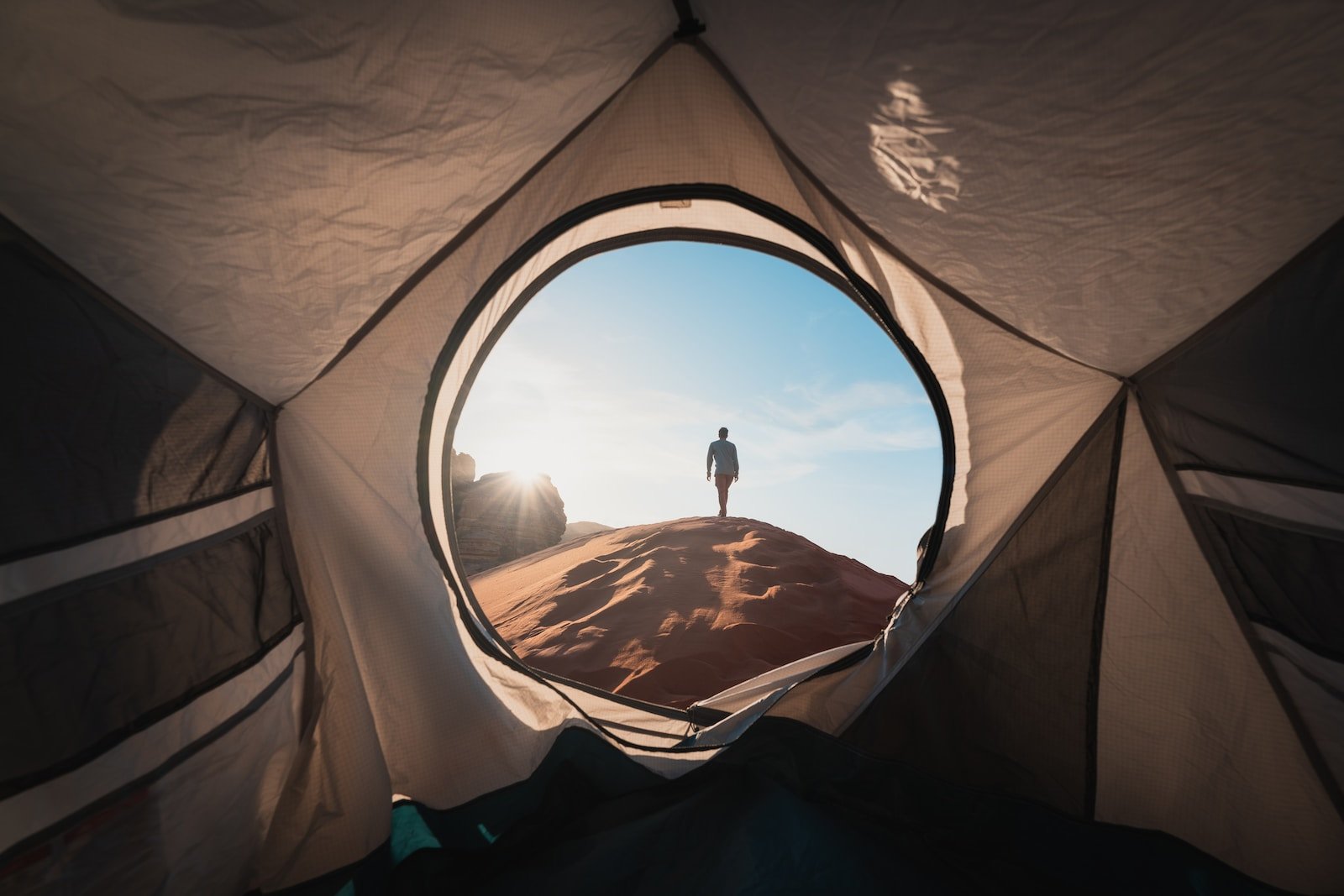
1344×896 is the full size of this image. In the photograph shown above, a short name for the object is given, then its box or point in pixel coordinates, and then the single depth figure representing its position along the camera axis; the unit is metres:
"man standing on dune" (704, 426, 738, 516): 9.80
